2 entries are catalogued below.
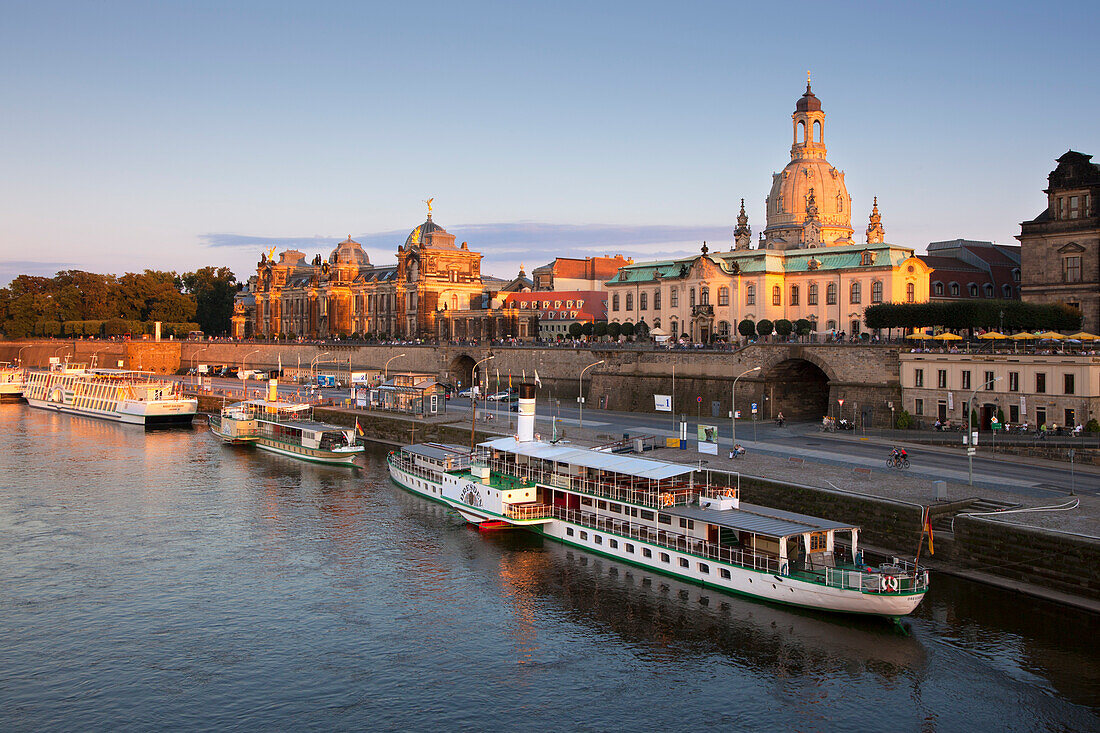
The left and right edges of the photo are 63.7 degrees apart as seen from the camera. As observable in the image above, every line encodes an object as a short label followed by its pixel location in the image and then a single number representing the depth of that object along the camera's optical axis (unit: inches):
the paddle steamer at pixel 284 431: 2652.6
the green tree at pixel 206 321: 7834.6
